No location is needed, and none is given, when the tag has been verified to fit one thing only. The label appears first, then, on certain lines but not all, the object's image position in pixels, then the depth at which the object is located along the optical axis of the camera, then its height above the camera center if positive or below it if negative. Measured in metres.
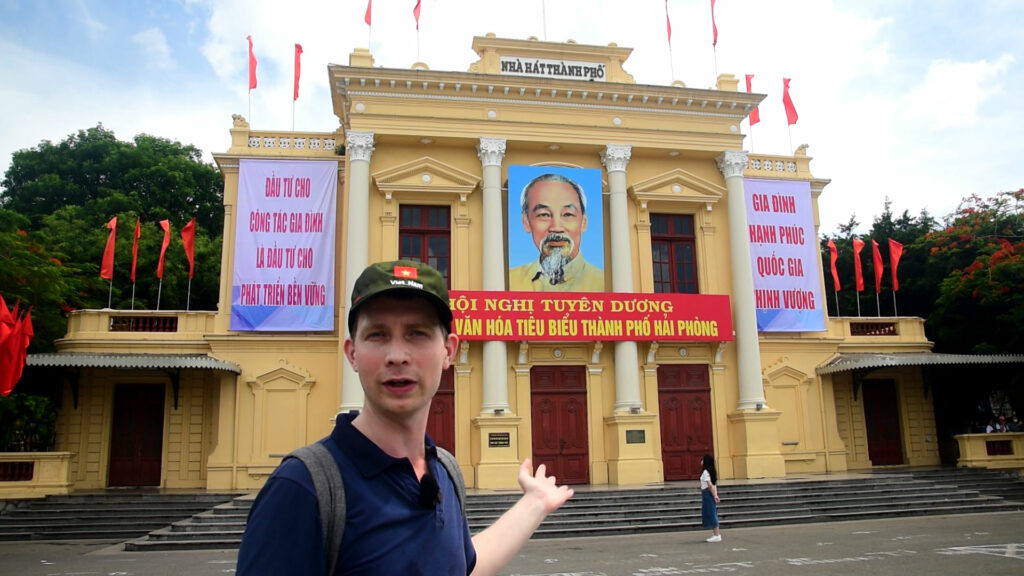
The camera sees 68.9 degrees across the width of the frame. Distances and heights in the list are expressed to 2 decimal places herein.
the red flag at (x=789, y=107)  21.81 +9.14
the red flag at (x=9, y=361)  12.11 +1.28
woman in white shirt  11.73 -1.14
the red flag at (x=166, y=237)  19.14 +5.19
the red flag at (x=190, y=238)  19.39 +5.11
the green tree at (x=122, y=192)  27.14 +10.53
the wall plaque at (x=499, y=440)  17.08 -0.22
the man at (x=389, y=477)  1.40 -0.09
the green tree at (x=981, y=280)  19.59 +3.70
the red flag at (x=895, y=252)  21.73 +4.88
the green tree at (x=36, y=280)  16.48 +3.59
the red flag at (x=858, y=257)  21.56 +4.83
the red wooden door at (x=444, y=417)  17.80 +0.34
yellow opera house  17.89 +3.01
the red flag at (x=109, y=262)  18.88 +4.40
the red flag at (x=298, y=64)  20.28 +9.93
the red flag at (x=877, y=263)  21.61 +4.56
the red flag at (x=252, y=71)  19.98 +9.59
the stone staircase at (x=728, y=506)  12.95 -1.55
